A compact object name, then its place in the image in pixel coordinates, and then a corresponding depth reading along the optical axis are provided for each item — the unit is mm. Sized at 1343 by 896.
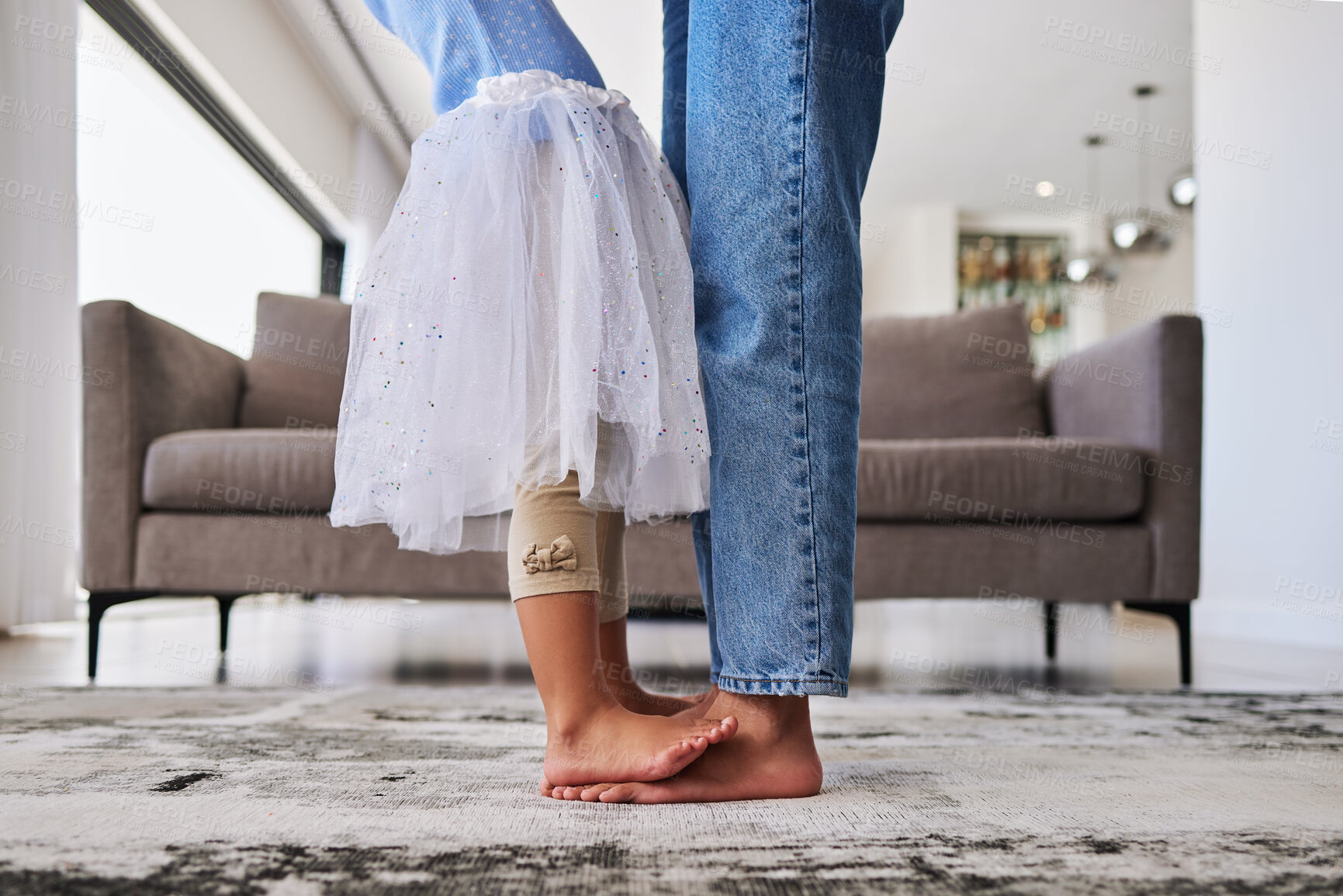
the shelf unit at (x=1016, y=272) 7305
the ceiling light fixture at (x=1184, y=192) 5168
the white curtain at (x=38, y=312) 2463
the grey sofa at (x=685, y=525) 1590
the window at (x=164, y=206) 3115
